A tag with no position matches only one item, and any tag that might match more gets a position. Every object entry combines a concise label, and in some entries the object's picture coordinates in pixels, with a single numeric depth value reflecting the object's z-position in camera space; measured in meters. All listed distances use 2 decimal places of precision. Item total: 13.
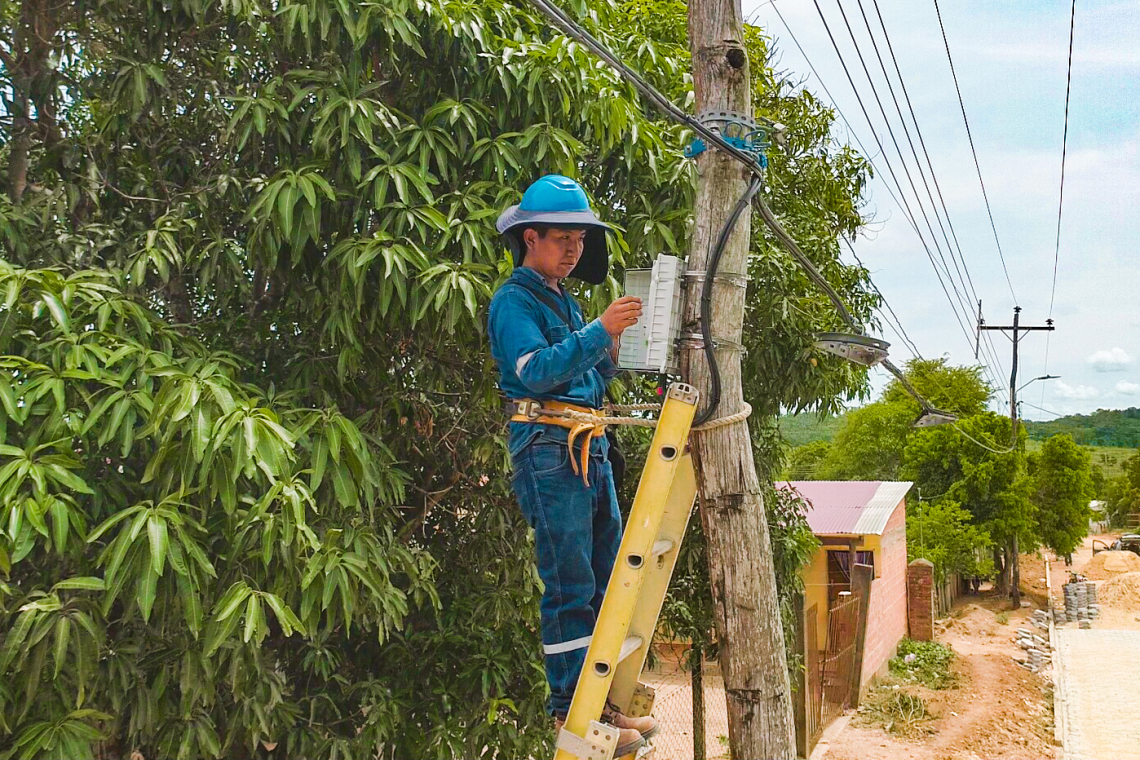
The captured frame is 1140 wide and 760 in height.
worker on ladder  2.59
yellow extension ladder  2.38
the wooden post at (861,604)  13.27
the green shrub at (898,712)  12.88
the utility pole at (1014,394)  25.62
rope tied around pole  2.54
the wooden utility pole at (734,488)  2.72
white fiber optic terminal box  2.52
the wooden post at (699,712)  8.30
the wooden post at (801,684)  9.01
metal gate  12.12
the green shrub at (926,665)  16.61
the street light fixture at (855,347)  3.22
